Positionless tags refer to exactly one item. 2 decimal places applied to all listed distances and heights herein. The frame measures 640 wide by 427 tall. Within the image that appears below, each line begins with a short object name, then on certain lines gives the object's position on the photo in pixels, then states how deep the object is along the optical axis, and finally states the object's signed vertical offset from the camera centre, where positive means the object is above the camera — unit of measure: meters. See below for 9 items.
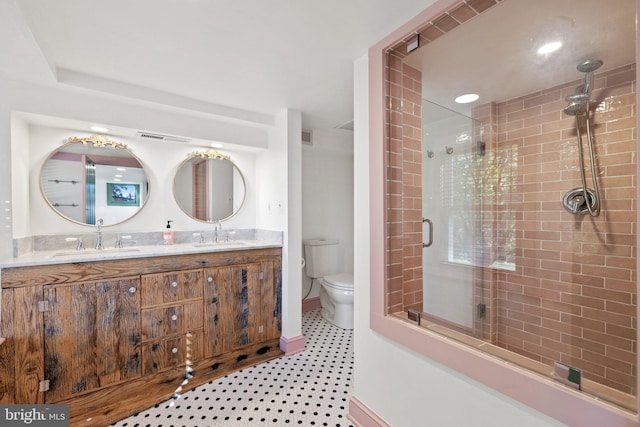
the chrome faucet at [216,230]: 2.73 -0.13
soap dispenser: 2.50 -0.18
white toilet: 2.86 -0.70
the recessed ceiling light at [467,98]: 1.93 +0.82
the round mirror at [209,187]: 2.65 +0.30
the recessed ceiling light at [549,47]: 1.47 +0.89
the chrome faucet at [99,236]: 2.21 -0.15
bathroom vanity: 1.61 -0.74
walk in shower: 1.37 +0.22
